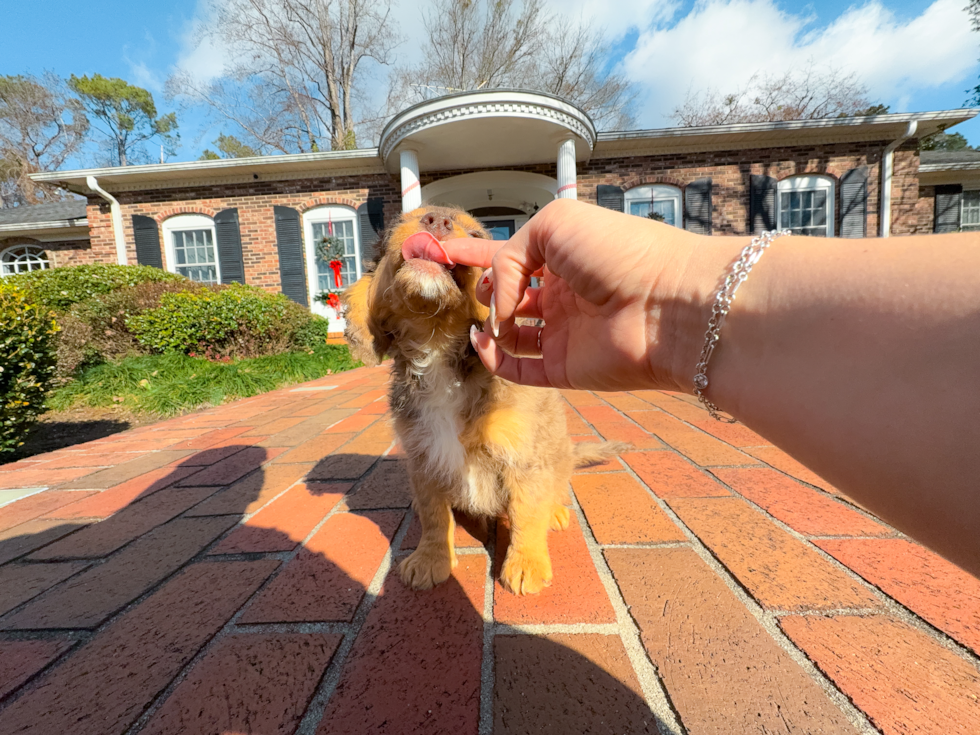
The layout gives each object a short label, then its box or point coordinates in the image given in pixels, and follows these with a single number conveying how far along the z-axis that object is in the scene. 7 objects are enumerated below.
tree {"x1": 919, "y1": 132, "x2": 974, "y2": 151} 27.52
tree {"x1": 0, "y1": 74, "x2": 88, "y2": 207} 26.48
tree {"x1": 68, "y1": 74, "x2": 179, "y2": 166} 28.69
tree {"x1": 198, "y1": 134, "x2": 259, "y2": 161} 27.23
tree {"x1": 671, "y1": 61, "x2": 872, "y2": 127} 18.92
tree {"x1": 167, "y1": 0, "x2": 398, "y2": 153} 18.39
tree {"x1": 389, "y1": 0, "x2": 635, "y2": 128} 18.64
